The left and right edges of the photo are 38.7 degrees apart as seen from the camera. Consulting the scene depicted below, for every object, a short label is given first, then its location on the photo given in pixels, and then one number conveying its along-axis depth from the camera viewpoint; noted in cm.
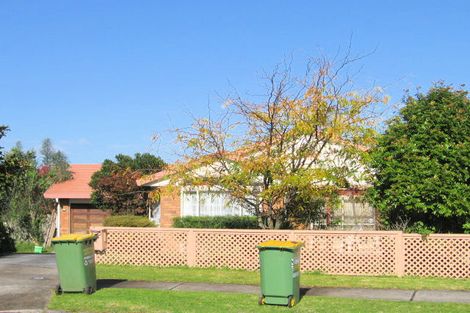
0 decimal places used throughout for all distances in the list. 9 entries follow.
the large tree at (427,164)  1562
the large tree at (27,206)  2573
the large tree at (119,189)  2748
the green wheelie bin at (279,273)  1128
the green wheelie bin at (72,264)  1241
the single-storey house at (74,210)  2994
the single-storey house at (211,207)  1902
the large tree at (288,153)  1694
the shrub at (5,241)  2275
